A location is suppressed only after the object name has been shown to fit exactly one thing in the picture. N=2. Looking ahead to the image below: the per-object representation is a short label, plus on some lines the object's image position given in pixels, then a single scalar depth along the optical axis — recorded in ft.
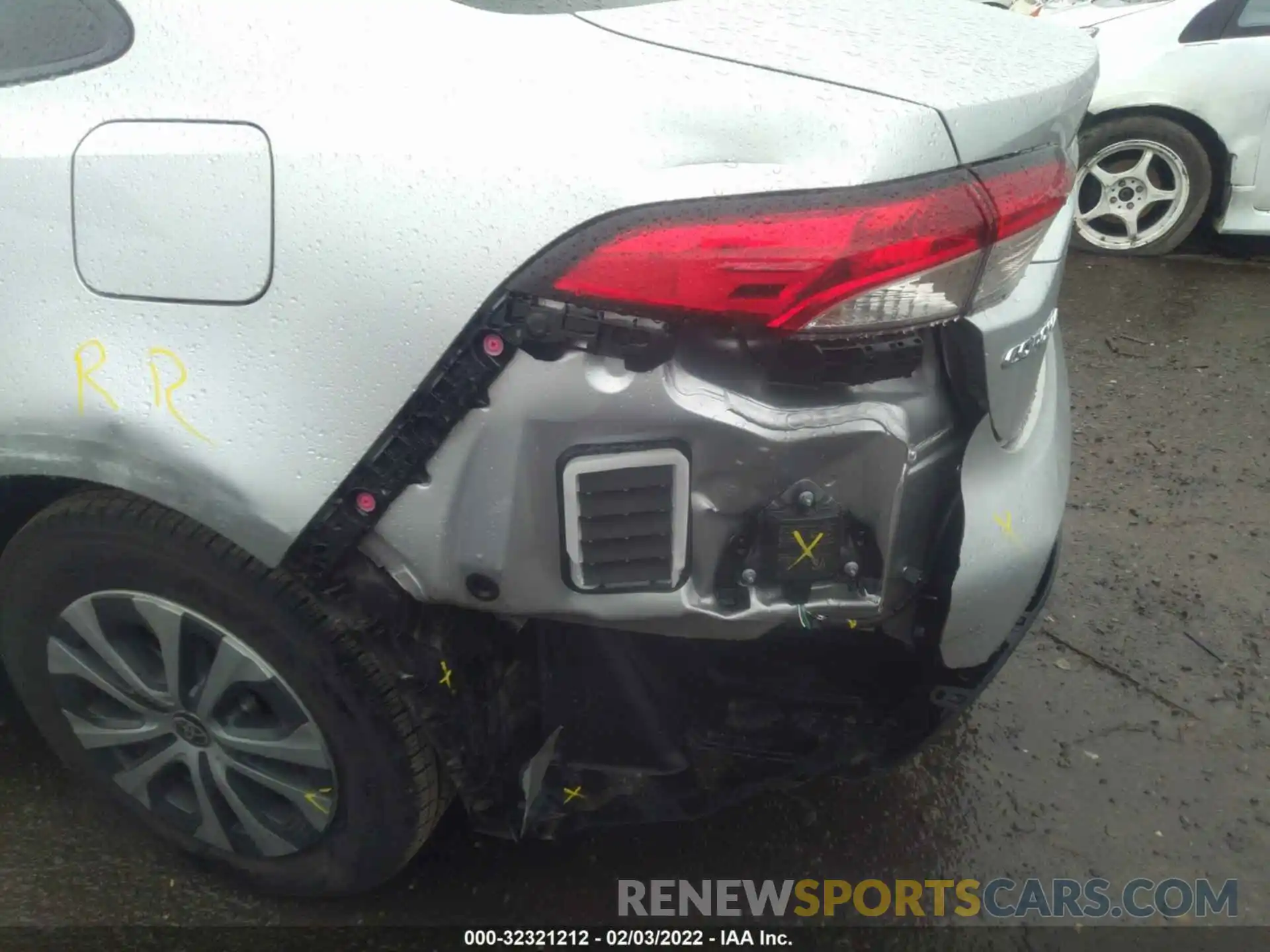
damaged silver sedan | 4.04
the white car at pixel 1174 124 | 15.64
